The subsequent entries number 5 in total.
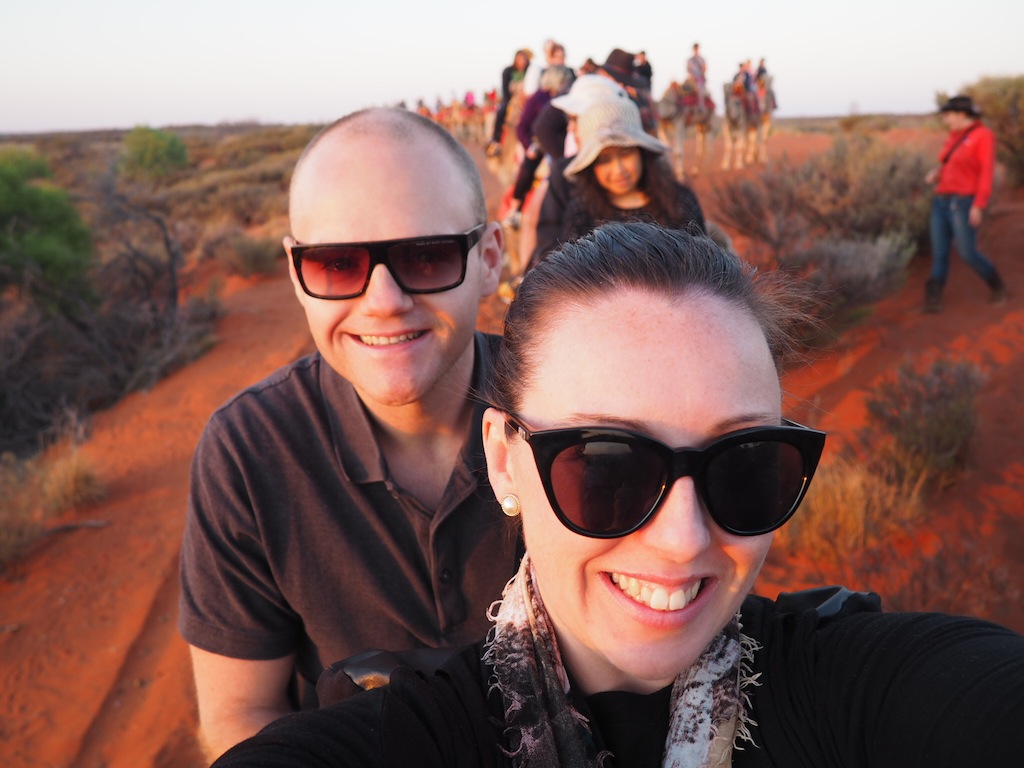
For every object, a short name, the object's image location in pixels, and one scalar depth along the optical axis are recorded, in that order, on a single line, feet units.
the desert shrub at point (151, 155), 93.86
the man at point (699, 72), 53.16
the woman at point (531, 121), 25.25
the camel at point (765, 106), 56.24
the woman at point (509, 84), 32.12
